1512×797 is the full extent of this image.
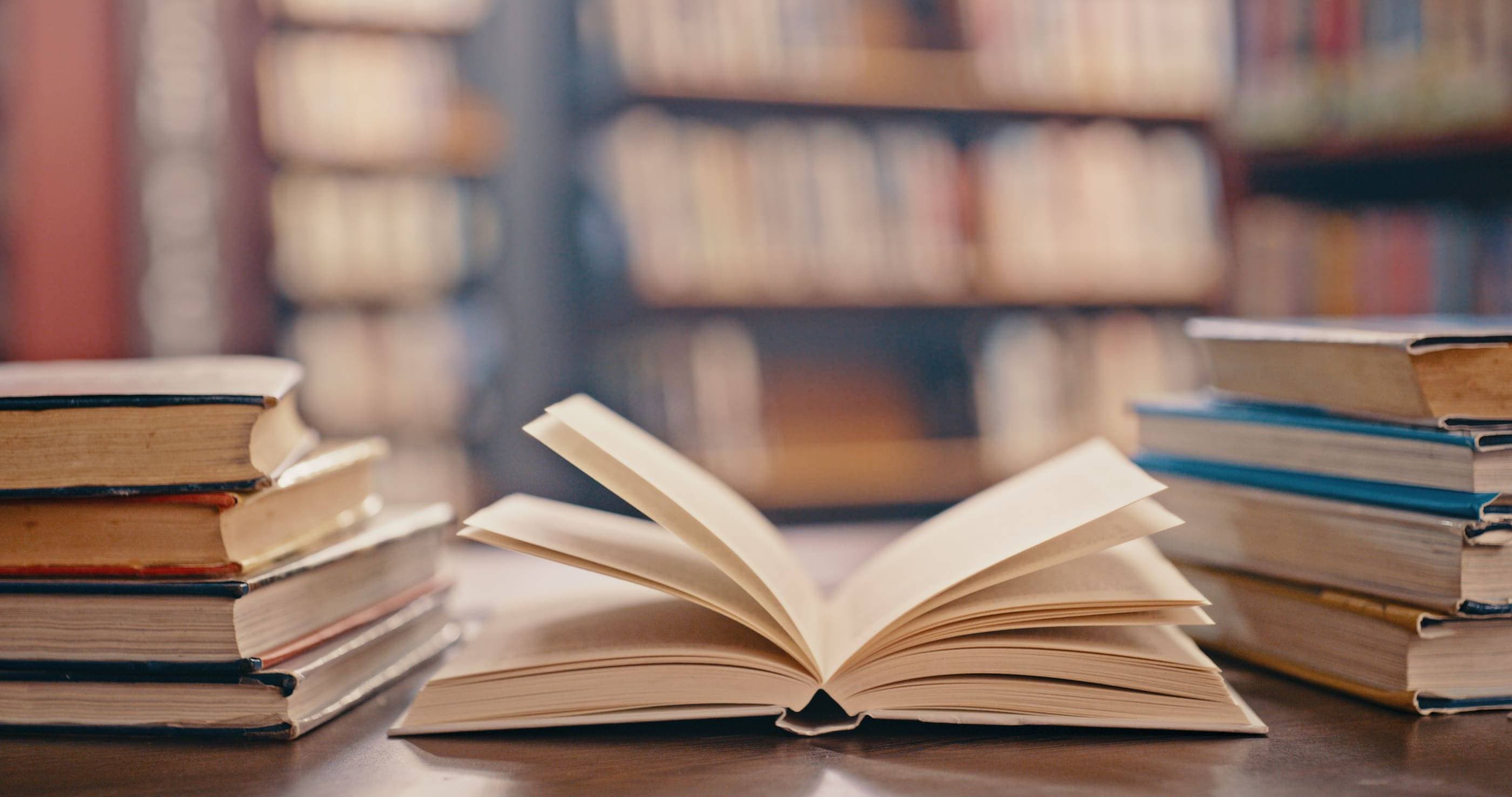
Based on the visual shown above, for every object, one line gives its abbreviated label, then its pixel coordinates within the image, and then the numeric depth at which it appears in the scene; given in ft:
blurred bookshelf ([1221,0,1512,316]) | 6.82
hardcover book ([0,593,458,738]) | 1.66
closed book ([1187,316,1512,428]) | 1.68
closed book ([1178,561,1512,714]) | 1.67
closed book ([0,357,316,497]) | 1.65
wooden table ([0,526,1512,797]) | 1.46
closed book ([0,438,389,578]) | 1.64
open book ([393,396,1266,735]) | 1.61
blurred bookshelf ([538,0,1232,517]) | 7.72
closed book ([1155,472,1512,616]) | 1.62
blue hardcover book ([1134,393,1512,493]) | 1.62
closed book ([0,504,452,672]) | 1.62
